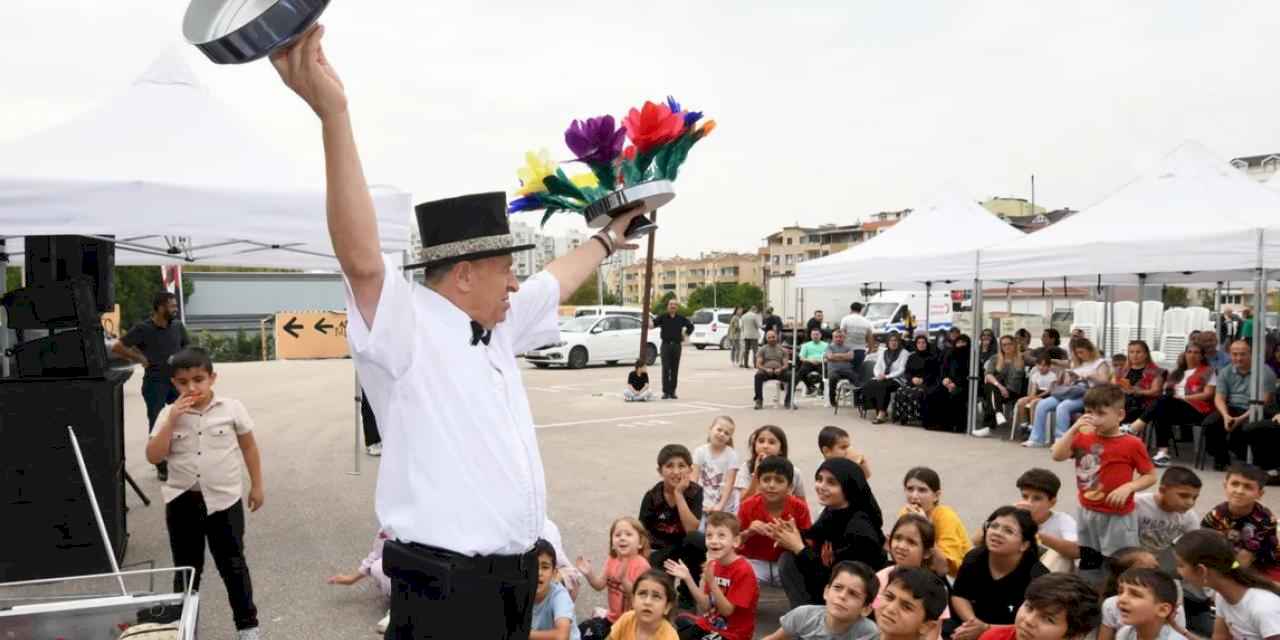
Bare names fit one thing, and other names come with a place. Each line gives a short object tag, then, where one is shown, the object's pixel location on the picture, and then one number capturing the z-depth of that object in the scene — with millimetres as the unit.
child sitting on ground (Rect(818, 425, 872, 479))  5816
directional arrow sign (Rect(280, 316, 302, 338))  27891
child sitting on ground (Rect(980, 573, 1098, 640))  3428
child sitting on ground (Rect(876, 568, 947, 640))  3521
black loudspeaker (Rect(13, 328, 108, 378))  5102
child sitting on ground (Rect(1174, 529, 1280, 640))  3879
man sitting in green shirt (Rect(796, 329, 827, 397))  15242
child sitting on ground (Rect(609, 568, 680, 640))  3928
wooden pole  2905
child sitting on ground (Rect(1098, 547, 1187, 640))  3889
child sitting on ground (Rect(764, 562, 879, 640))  3861
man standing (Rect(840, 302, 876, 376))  15781
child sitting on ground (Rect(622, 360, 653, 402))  15273
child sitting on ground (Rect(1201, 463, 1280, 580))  4645
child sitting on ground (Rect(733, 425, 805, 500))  5727
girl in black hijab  4789
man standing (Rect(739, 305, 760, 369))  22094
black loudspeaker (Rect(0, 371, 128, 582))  4797
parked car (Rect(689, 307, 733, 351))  33000
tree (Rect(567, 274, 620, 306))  86125
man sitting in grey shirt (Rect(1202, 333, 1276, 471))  8914
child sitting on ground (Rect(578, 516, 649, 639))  4539
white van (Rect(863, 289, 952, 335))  27438
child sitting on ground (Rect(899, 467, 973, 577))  4949
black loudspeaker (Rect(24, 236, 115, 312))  5773
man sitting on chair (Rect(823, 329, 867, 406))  14398
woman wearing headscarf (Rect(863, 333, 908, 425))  12875
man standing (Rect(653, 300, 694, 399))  15461
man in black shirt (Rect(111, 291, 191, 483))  8492
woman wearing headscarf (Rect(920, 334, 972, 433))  12055
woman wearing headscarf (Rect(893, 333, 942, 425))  12516
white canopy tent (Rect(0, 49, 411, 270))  4852
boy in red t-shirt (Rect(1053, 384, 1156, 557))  5359
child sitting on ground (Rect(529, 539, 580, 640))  4211
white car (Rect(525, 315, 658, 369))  21922
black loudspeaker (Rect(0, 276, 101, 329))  5344
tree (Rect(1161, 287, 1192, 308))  43094
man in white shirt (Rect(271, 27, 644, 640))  1938
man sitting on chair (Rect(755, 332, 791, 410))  14492
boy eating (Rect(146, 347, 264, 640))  4301
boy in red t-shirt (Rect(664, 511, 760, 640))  4438
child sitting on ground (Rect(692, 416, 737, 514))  6160
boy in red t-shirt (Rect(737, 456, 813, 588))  5152
